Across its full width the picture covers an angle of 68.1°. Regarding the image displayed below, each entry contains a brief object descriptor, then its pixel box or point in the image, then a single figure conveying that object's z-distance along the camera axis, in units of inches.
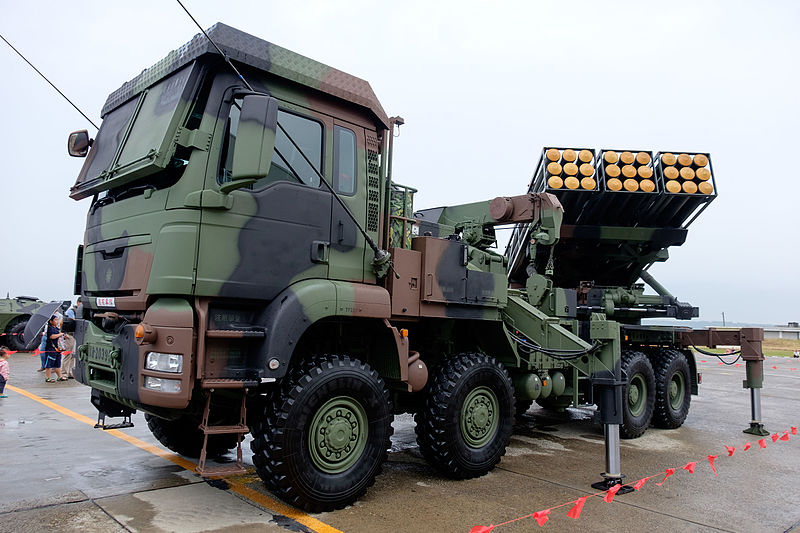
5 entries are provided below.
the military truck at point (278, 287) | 160.2
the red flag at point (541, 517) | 168.7
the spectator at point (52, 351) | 471.5
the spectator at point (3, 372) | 382.3
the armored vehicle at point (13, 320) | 778.2
